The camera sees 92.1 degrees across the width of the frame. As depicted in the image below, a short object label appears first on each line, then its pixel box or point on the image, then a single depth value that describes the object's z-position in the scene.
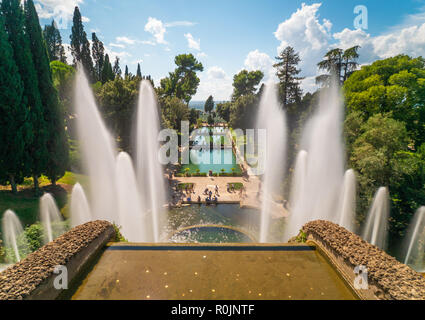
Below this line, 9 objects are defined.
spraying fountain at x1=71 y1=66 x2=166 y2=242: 13.58
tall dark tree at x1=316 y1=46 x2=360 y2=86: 25.25
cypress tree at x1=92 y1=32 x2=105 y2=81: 51.72
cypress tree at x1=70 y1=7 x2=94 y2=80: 46.03
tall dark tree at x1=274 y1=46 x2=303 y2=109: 30.26
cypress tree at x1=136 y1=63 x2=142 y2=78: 66.69
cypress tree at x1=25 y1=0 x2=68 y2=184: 14.46
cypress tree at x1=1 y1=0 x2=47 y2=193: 13.27
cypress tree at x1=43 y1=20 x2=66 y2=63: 52.51
